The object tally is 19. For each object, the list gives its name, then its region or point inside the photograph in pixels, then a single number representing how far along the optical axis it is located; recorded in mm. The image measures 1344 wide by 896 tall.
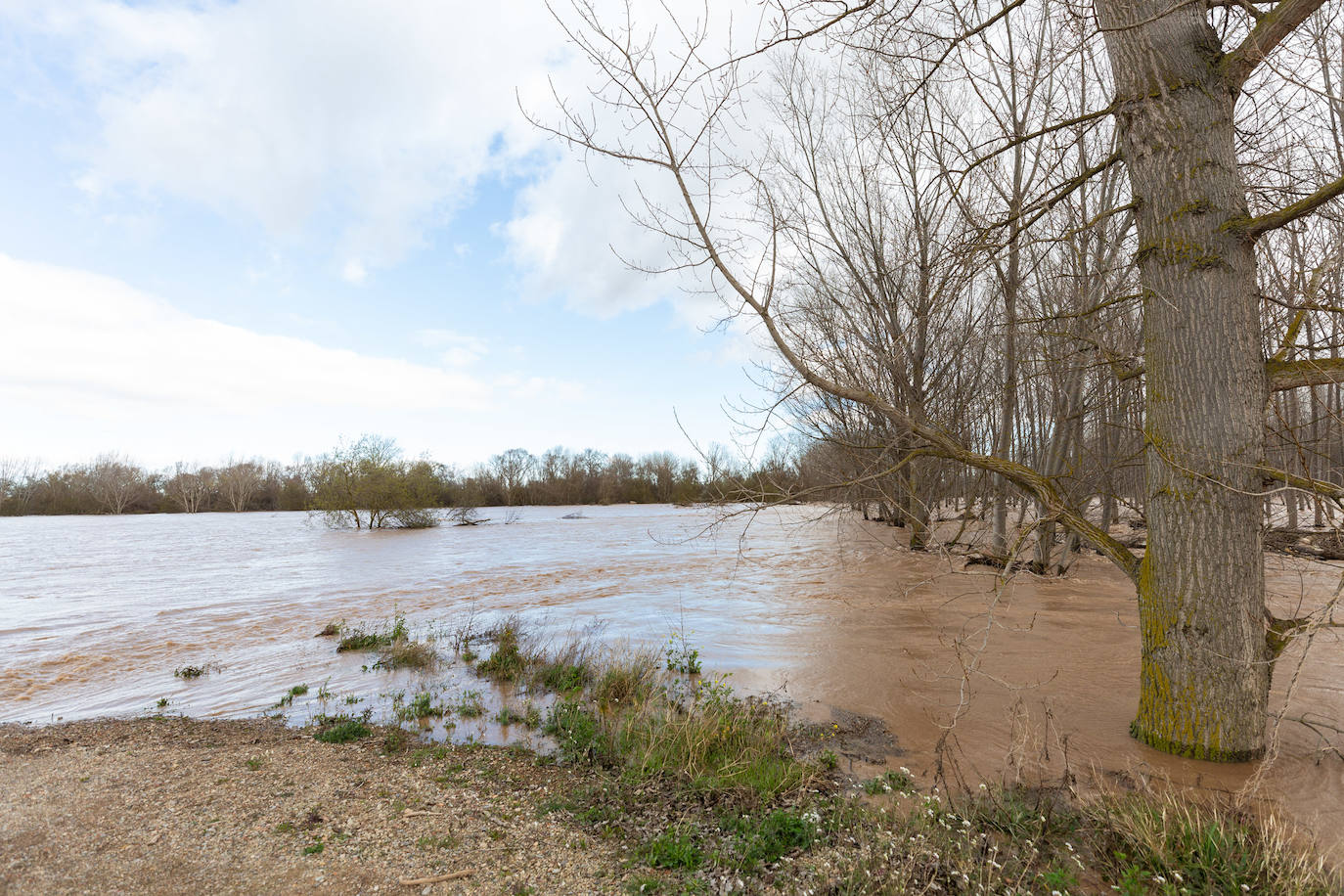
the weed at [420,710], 6565
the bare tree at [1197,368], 4180
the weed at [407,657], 8656
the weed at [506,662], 8055
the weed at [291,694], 7189
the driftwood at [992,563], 14008
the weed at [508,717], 6398
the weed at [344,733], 5832
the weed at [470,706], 6688
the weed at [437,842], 3861
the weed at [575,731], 5315
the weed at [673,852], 3580
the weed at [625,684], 6675
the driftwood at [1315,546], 6132
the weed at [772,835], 3596
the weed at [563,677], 7453
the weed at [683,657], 8070
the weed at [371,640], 9531
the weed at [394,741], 5625
